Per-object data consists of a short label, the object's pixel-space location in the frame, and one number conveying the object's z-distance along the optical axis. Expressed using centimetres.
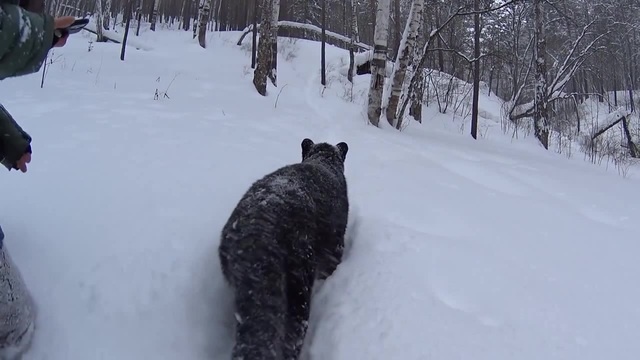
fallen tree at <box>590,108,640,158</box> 1473
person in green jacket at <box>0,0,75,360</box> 147
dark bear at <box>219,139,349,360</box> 202
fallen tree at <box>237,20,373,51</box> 2241
